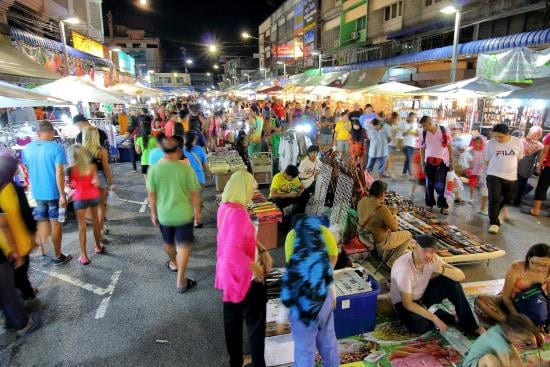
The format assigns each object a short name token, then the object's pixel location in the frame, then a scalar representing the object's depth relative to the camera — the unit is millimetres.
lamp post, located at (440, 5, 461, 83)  10513
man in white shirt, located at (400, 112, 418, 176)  10086
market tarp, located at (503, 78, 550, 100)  7352
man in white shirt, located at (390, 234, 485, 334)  3639
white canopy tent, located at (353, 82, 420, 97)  12708
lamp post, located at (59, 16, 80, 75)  11221
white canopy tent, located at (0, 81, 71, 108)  5496
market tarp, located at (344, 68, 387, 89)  16094
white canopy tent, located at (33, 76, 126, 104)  8922
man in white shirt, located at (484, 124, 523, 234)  6316
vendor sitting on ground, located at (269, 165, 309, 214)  6914
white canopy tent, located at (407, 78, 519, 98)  9109
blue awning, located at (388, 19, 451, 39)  16781
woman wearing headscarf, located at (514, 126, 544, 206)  7844
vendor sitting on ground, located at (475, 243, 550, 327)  3488
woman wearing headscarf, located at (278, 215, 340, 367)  2658
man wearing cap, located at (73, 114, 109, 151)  6945
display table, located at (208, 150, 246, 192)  8984
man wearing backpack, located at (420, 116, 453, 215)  7262
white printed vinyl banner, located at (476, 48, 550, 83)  9562
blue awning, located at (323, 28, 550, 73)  10688
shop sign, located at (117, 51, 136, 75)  33094
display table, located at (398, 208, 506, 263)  5297
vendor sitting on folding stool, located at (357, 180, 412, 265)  4898
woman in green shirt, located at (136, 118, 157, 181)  7587
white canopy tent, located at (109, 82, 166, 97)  16172
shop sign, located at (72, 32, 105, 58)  17766
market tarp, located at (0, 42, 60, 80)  6795
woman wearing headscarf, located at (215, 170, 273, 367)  2867
